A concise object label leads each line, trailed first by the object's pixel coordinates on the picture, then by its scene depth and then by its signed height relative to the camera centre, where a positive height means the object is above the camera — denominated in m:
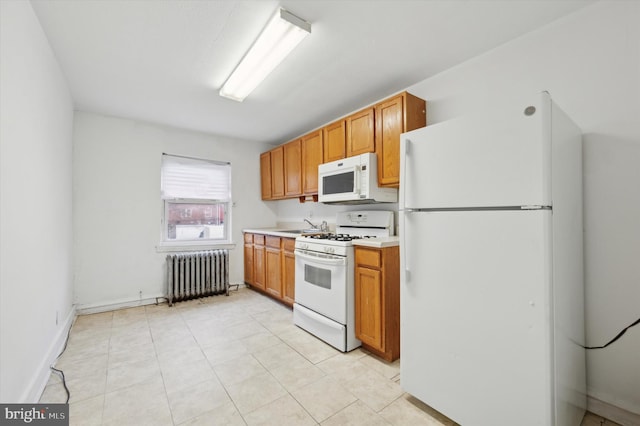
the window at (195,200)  3.93 +0.22
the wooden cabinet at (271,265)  3.29 -0.70
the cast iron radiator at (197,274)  3.68 -0.84
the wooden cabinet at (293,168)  3.75 +0.66
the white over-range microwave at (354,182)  2.65 +0.33
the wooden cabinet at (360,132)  2.70 +0.84
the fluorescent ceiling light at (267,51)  1.76 +1.23
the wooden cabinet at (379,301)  2.14 -0.72
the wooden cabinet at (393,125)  2.41 +0.80
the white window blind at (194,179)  3.92 +0.55
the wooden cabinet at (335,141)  3.03 +0.84
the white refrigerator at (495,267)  1.19 -0.28
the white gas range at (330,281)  2.34 -0.63
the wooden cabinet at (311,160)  3.40 +0.70
